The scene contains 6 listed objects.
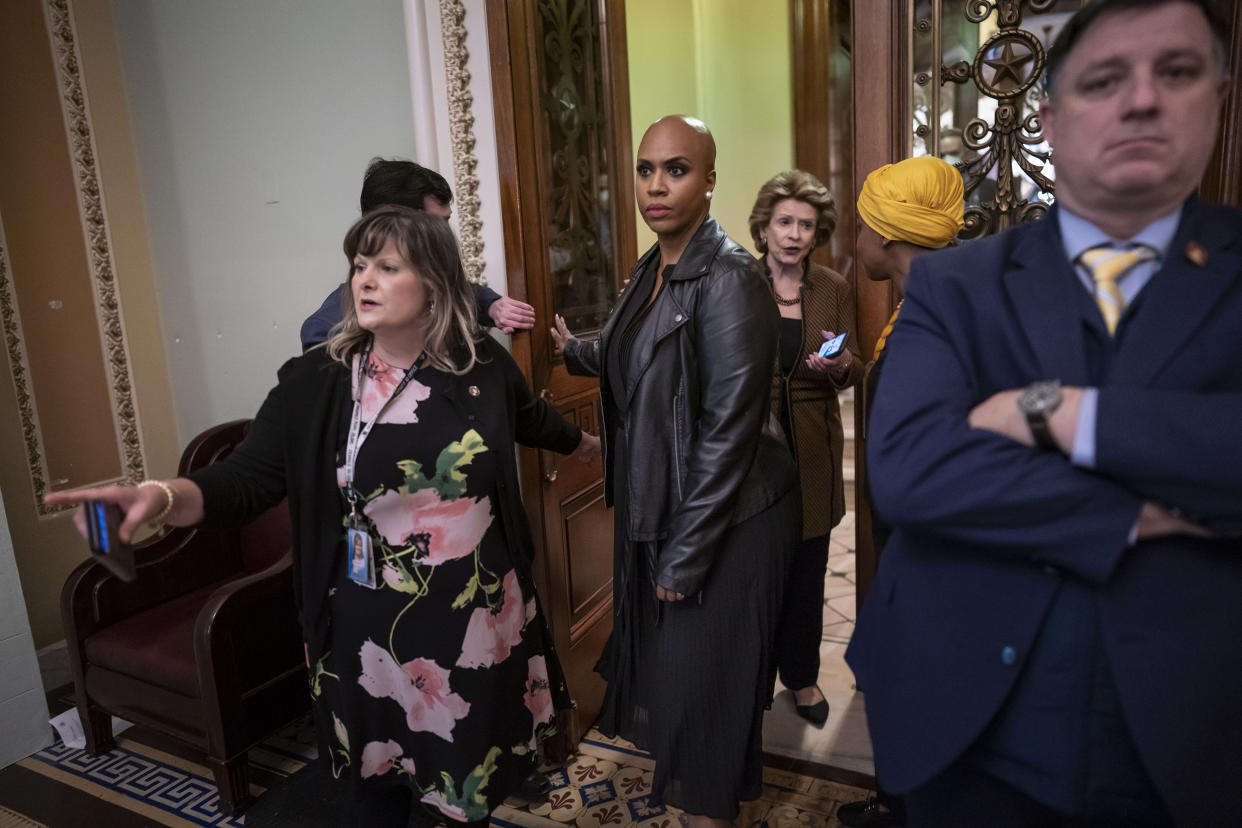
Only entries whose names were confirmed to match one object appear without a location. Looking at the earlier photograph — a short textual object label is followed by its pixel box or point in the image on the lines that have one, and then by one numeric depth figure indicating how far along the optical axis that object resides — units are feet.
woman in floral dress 5.31
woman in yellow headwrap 5.98
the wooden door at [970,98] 6.38
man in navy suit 2.87
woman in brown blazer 8.11
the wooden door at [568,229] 7.31
